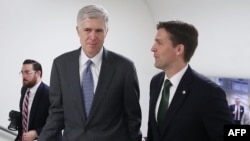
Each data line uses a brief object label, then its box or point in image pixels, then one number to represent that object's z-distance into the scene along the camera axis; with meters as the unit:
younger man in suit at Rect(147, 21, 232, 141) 1.61
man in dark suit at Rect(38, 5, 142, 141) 1.78
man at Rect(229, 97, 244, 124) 4.37
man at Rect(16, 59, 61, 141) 2.85
